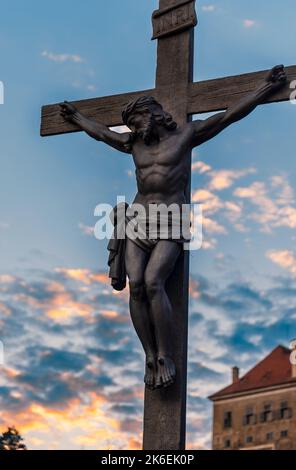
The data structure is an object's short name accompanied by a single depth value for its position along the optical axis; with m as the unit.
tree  89.41
